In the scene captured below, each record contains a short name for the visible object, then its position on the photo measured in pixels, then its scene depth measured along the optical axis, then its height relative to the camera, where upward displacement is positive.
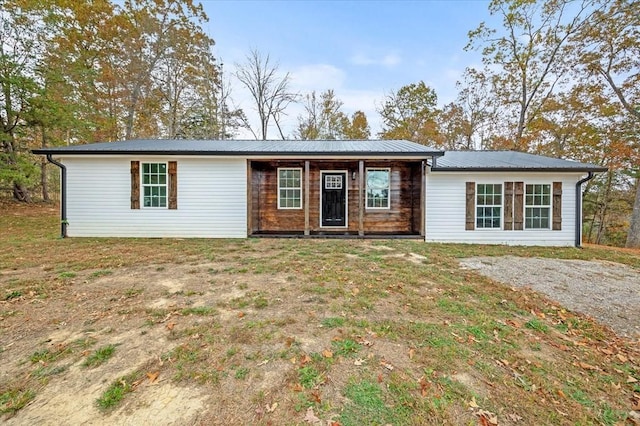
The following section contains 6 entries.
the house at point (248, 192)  8.14 +0.48
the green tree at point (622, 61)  11.46 +6.37
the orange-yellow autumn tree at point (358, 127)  22.64 +6.64
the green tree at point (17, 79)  11.52 +5.27
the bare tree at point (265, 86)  19.48 +8.58
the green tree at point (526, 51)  14.47 +8.75
